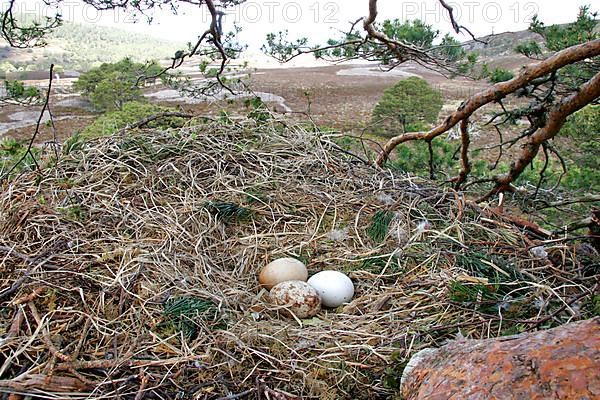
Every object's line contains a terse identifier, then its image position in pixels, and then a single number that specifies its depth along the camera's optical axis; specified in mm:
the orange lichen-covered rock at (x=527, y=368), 1015
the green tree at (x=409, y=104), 10797
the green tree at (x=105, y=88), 12559
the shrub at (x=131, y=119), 3734
